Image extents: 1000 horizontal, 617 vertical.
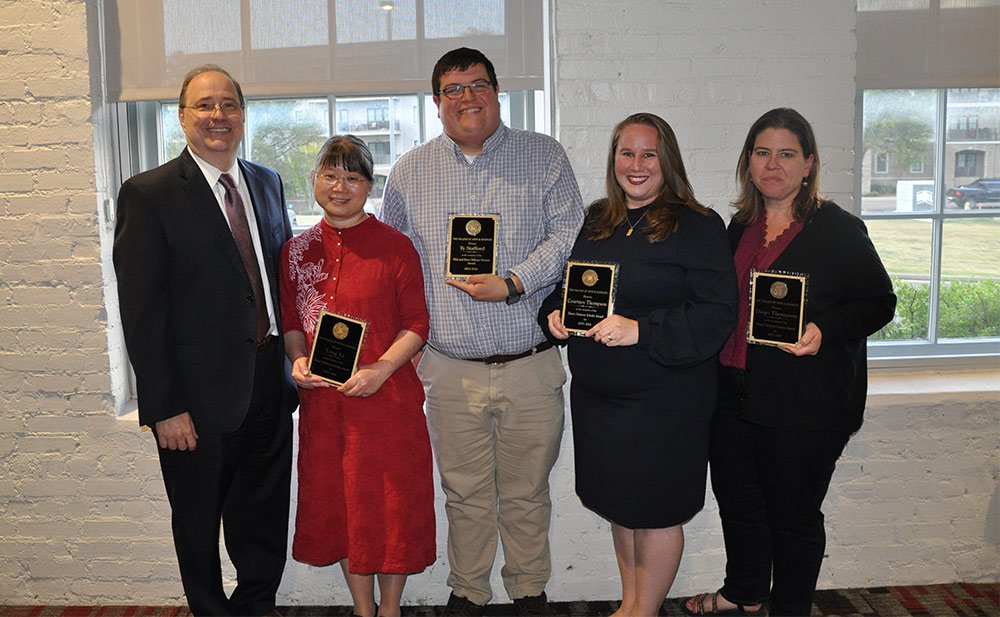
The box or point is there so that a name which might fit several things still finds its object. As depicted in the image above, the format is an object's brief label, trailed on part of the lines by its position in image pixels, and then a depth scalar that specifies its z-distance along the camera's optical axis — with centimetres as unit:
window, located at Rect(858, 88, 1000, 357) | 329
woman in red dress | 250
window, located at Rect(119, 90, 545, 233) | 322
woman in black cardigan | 246
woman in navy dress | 238
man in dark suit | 238
